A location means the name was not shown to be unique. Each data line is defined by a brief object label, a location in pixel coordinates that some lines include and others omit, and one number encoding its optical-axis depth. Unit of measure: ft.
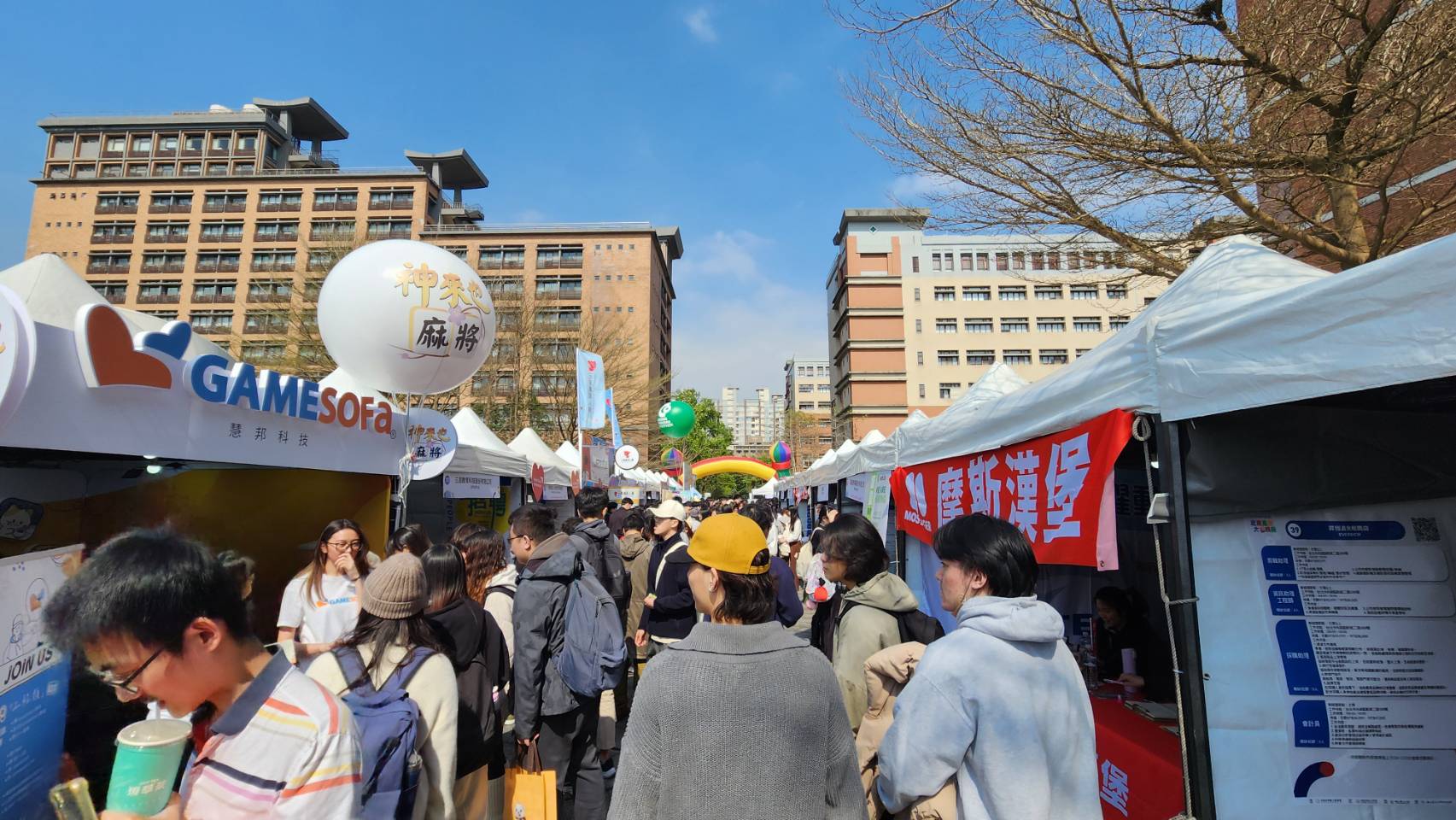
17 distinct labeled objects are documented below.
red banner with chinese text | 9.10
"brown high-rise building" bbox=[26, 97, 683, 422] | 166.71
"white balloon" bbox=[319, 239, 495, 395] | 15.25
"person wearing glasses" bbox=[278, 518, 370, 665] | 12.71
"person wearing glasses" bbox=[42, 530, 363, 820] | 3.83
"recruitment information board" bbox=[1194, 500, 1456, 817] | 7.82
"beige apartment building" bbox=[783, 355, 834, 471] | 256.93
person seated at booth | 12.23
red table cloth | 8.74
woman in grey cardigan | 4.75
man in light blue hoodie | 5.65
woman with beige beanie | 7.02
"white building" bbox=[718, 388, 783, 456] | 605.31
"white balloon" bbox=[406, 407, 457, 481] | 19.71
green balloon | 50.96
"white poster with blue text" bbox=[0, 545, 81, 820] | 7.69
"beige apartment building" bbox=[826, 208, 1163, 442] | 183.32
